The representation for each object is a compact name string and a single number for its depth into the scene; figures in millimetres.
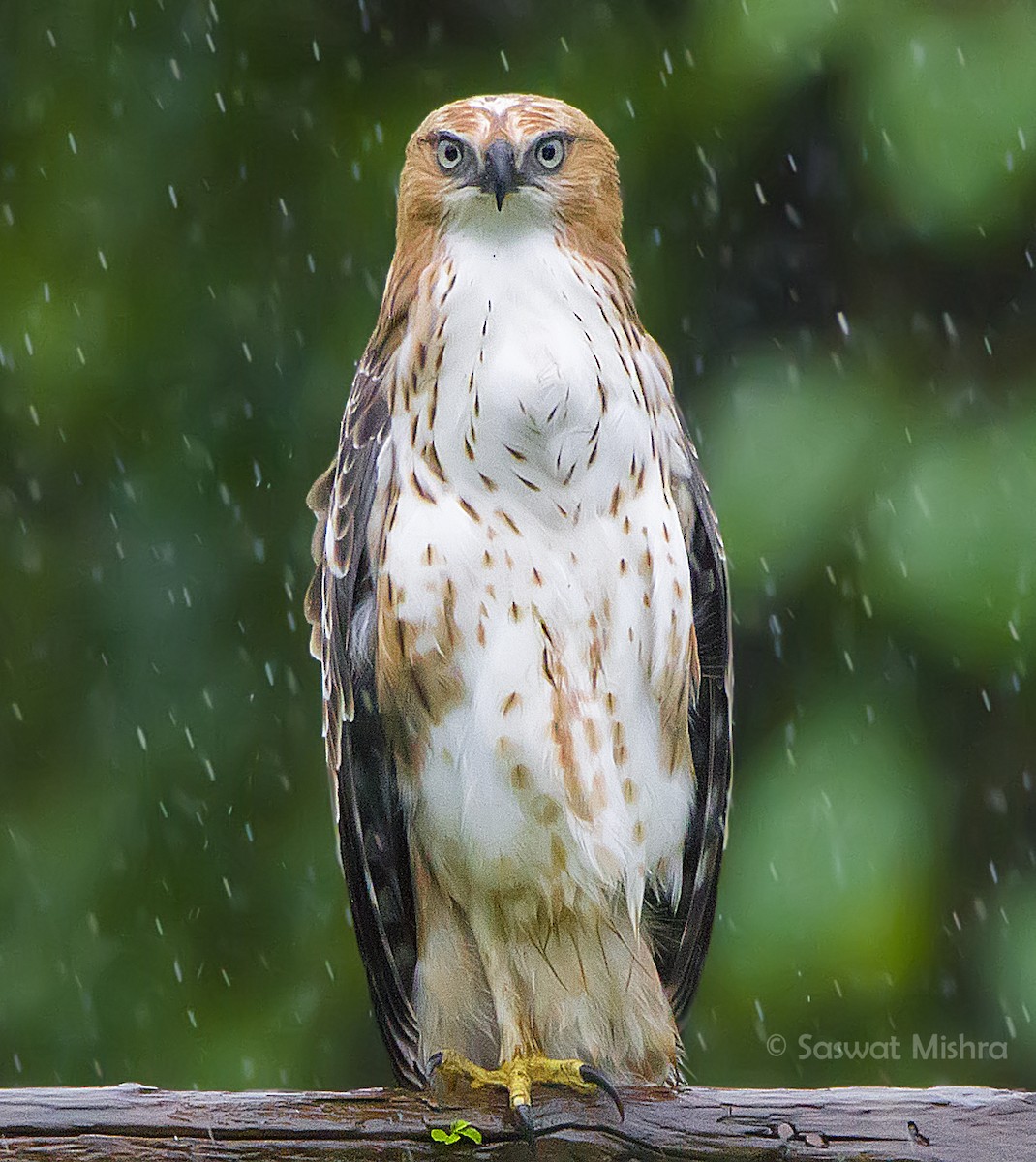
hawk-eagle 6375
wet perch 5578
